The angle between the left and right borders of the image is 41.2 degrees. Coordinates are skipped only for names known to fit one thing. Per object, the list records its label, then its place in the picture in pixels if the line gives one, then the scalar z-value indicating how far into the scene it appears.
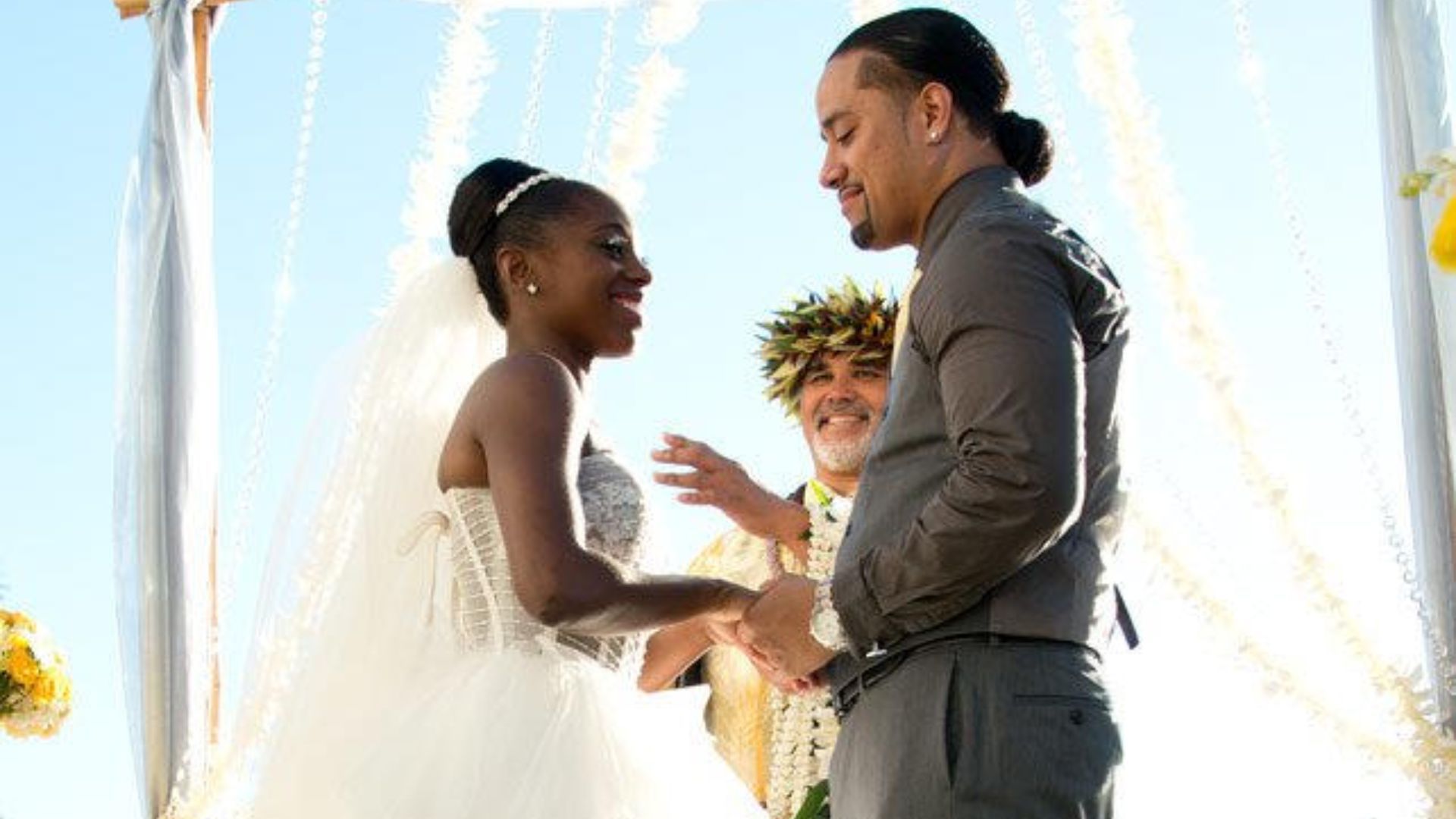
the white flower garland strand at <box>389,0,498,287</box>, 4.68
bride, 3.02
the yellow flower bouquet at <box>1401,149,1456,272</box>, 1.85
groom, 2.27
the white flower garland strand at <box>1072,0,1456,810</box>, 5.20
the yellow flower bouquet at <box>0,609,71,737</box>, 4.45
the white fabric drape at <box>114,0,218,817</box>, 6.12
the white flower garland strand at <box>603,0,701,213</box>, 5.16
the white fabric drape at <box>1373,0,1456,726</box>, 5.13
